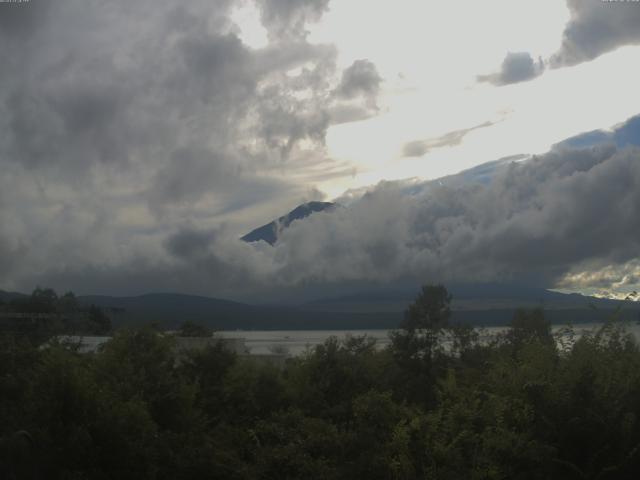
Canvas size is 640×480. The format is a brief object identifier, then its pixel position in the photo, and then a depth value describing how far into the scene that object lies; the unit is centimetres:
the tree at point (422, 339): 4338
